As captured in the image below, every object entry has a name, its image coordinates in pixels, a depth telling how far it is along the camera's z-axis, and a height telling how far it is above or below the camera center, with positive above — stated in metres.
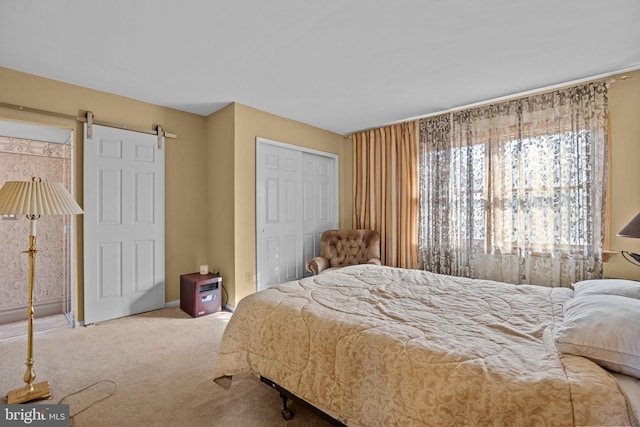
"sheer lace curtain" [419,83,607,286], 2.85 +0.27
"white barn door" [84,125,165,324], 3.12 -0.09
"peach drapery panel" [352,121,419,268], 4.04 +0.38
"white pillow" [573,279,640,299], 1.67 -0.44
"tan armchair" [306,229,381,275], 4.10 -0.46
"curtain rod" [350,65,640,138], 2.67 +1.28
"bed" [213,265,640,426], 0.98 -0.57
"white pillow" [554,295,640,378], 1.05 -0.47
